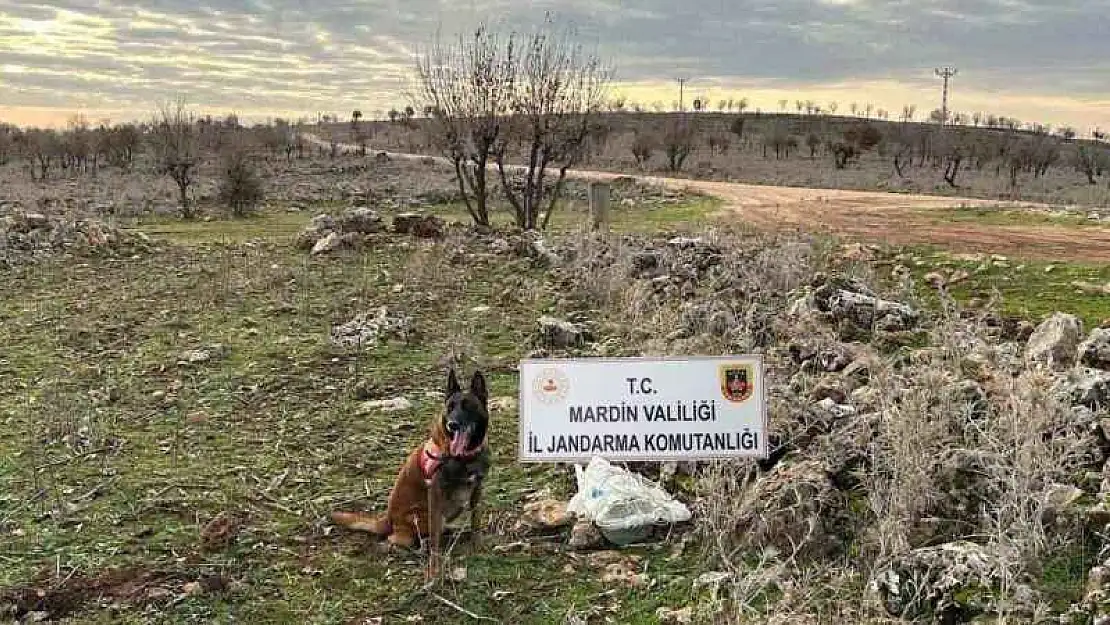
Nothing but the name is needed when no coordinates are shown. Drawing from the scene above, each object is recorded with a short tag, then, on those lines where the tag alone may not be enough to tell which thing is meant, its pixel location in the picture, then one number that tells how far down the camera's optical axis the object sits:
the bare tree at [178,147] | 23.05
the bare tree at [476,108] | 14.85
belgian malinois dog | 3.58
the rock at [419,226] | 14.02
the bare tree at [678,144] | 41.16
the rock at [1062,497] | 3.44
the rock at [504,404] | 5.84
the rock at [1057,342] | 5.02
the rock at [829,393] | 4.70
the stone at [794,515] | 3.59
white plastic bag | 3.92
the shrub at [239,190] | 22.03
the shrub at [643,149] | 44.91
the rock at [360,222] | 13.43
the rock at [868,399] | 4.35
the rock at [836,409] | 4.39
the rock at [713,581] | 3.36
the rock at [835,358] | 5.41
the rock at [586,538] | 3.92
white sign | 4.05
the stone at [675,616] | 3.27
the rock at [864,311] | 6.42
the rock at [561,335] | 7.18
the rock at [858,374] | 4.94
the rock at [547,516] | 4.09
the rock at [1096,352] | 4.81
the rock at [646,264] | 9.28
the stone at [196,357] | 7.13
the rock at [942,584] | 3.00
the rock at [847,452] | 3.96
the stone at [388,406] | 5.86
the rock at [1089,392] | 4.17
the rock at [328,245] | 12.39
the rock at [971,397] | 4.24
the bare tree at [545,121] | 14.82
